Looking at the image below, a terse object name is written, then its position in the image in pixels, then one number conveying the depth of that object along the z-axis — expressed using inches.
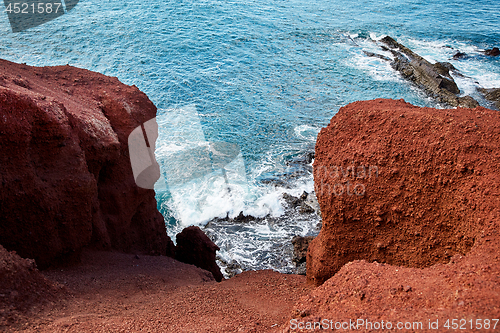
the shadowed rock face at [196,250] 443.2
